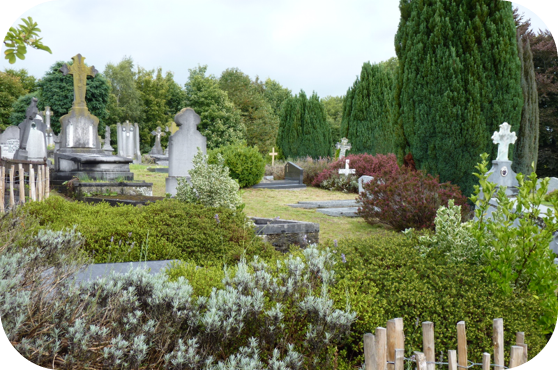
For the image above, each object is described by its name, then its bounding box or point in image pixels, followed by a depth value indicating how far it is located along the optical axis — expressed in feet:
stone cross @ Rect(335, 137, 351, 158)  63.98
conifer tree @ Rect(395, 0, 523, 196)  30.86
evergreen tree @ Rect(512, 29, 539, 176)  42.04
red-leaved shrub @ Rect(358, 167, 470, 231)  26.27
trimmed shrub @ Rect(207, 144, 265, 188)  44.98
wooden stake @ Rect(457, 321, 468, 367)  8.35
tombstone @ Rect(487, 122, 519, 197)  30.60
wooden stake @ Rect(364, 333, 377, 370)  7.60
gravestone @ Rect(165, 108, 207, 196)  31.25
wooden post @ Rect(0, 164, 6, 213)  22.00
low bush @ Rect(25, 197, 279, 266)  15.92
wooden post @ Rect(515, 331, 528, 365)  8.61
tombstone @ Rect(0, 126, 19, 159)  61.36
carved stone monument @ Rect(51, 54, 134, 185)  38.09
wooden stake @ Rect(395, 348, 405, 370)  7.70
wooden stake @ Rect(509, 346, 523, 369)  8.14
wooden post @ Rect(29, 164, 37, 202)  23.47
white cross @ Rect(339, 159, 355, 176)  49.62
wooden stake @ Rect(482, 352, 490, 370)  8.07
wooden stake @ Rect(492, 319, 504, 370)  8.55
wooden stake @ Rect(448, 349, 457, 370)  7.97
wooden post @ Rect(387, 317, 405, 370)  7.85
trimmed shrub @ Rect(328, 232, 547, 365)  9.95
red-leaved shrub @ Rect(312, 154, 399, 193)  50.37
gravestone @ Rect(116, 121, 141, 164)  86.69
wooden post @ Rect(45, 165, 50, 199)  25.32
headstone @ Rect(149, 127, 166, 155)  100.33
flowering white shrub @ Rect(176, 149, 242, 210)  21.22
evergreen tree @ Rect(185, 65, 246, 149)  100.99
